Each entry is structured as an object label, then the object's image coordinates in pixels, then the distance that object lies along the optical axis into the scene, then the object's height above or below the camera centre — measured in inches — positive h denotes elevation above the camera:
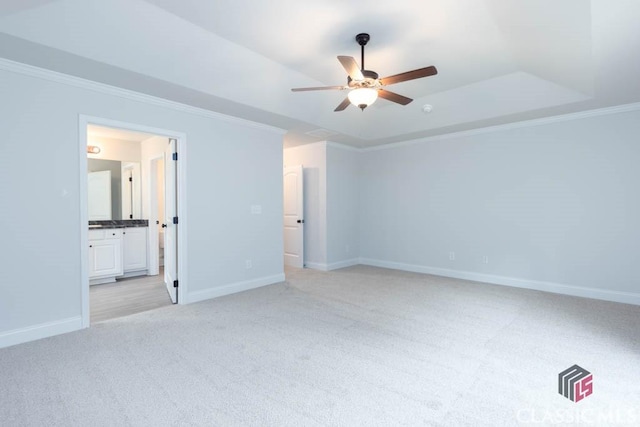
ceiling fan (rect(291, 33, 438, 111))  99.2 +42.9
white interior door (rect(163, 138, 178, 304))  157.3 -2.6
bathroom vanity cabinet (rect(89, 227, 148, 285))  194.1 -29.2
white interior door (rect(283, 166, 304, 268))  245.3 -7.5
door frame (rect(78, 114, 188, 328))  124.6 +5.8
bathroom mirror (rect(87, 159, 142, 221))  216.2 +11.6
